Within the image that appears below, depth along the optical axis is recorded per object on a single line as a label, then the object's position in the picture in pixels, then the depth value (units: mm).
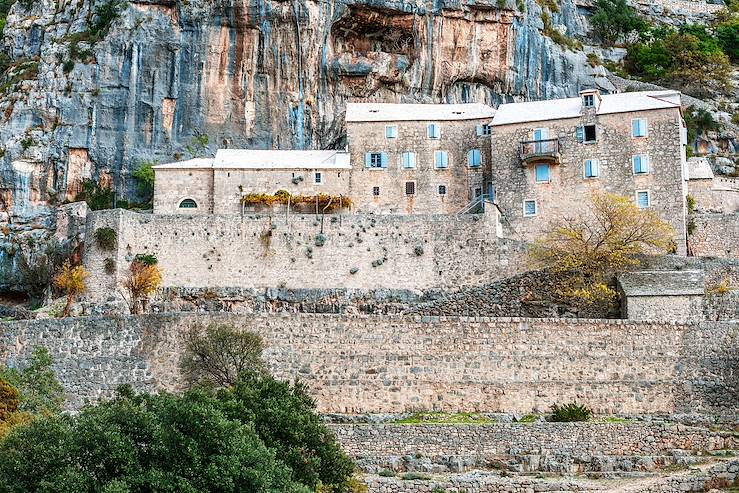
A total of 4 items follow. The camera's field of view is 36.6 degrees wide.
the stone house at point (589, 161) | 57844
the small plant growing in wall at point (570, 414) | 39875
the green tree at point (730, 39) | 104375
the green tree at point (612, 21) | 103125
